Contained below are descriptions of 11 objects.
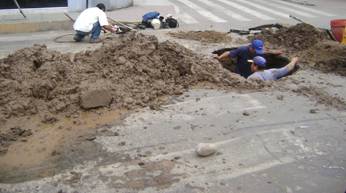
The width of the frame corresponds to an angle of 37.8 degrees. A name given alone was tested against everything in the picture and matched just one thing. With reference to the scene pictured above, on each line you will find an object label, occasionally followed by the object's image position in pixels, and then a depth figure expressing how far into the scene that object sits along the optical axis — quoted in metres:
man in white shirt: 13.12
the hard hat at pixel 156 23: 14.80
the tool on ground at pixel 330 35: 11.71
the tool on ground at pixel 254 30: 13.14
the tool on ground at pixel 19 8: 15.70
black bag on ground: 15.42
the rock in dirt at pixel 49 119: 6.79
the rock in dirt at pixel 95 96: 7.02
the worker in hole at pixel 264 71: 9.07
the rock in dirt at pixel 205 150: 5.75
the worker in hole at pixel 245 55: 9.94
